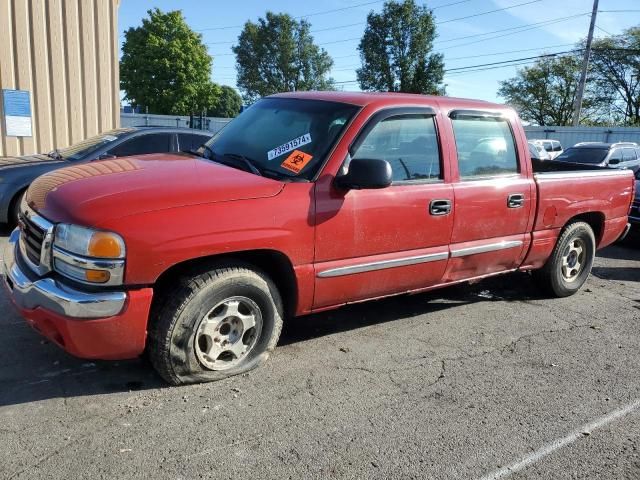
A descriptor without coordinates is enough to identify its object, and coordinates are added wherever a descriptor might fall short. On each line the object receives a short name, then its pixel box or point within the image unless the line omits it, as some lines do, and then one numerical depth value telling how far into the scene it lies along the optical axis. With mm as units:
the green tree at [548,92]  58062
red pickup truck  2990
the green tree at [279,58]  73062
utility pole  33656
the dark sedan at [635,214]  8992
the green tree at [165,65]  45906
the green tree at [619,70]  52031
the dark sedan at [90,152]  7004
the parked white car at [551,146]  27070
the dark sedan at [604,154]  15875
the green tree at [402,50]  55250
